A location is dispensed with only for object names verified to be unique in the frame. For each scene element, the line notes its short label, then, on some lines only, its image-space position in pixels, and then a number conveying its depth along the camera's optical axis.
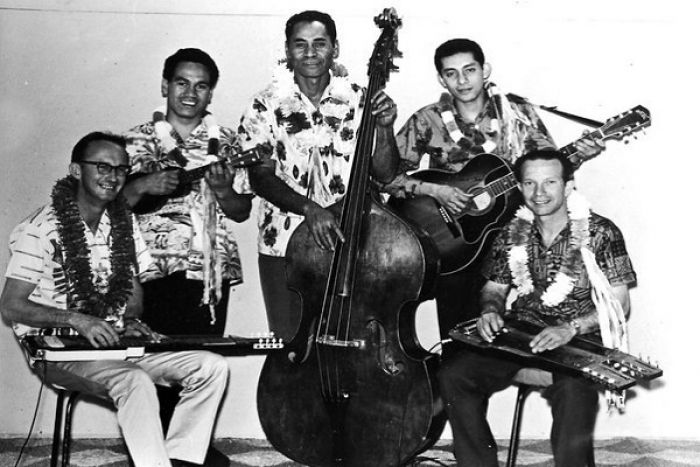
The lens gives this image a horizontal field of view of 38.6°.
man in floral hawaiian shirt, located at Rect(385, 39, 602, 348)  4.20
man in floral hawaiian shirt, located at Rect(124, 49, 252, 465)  4.17
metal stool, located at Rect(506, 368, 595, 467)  3.68
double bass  3.58
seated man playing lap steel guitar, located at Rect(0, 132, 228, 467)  3.51
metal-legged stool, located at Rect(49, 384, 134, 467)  3.62
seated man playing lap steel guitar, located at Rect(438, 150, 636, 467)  3.50
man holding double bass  4.21
